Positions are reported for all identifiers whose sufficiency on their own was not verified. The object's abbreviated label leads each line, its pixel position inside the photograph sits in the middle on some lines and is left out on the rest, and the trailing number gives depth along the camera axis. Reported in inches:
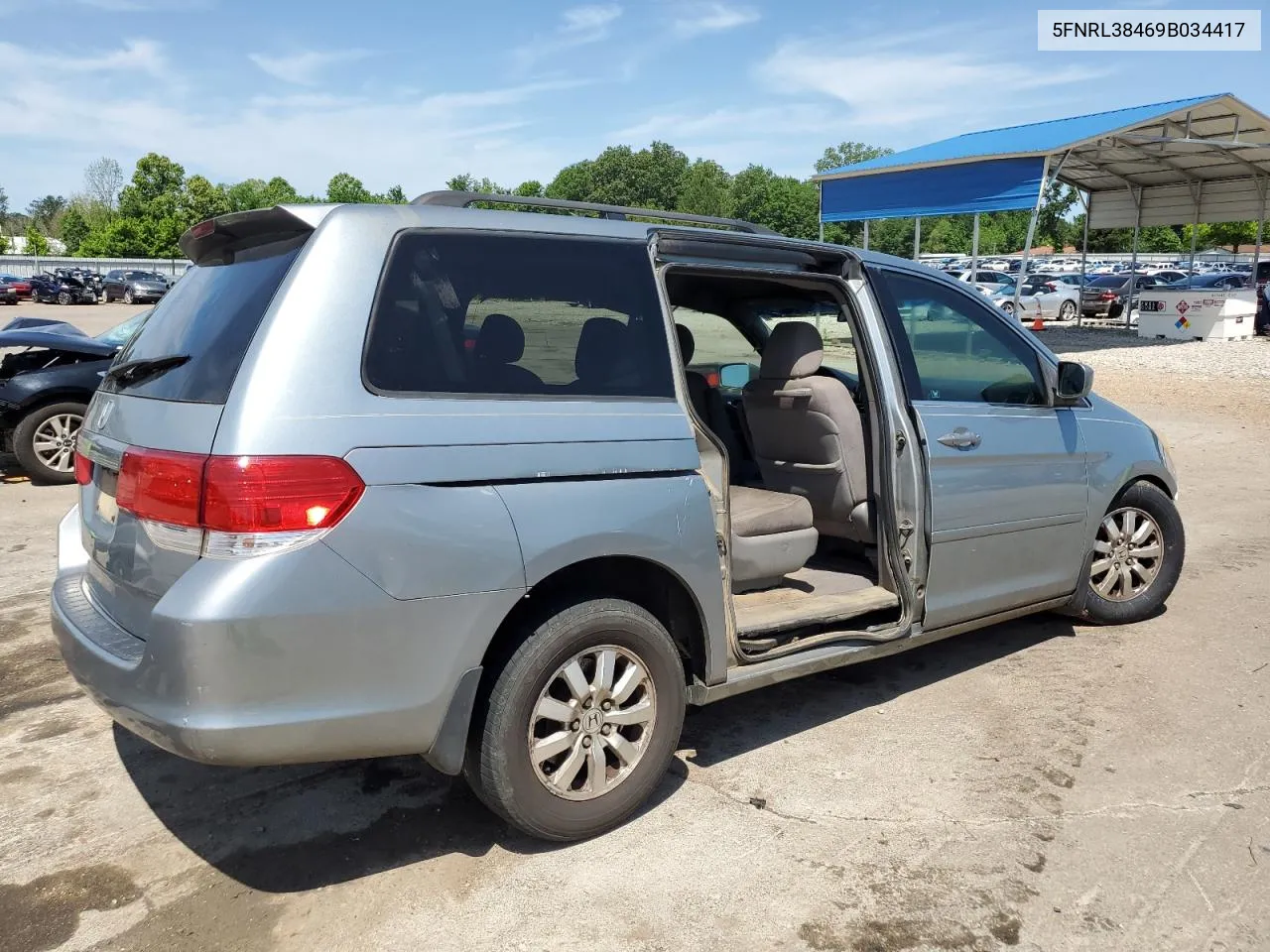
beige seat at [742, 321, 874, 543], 175.6
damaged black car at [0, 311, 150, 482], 334.6
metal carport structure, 692.7
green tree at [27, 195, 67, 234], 4857.3
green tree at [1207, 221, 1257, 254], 2802.7
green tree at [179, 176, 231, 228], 2524.6
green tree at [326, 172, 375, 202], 3467.0
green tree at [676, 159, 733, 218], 3539.6
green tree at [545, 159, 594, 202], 4229.8
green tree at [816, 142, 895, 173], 4539.9
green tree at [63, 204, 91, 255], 3080.7
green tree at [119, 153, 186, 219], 2437.3
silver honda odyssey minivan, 100.0
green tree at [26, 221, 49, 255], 2689.5
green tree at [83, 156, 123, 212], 3882.9
